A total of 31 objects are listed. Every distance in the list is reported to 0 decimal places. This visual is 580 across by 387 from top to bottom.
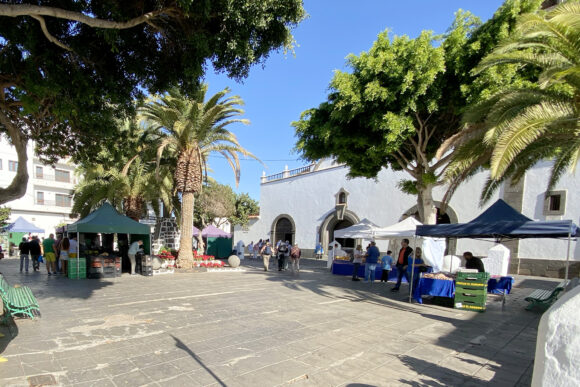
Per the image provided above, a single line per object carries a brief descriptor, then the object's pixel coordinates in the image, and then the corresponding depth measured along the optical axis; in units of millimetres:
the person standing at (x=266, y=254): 16047
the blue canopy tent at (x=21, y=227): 21953
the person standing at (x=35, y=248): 13383
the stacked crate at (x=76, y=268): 11711
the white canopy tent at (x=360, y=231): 14620
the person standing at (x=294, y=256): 15053
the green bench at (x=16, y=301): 5539
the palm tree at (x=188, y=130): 13969
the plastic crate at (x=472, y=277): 8048
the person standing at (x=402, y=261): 10750
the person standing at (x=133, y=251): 12992
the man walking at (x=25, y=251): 13273
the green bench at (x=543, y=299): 8197
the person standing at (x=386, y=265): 12786
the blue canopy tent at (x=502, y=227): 7484
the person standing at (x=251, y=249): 28109
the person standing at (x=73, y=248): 11938
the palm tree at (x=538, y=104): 5973
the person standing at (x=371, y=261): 12734
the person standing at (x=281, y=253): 16345
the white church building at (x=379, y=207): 16234
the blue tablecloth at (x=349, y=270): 13562
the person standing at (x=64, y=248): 12047
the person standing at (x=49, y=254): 12273
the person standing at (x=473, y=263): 9328
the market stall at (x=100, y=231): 11727
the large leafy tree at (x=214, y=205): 29922
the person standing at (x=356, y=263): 13469
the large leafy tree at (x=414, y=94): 9578
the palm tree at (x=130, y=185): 17078
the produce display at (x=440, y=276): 8938
